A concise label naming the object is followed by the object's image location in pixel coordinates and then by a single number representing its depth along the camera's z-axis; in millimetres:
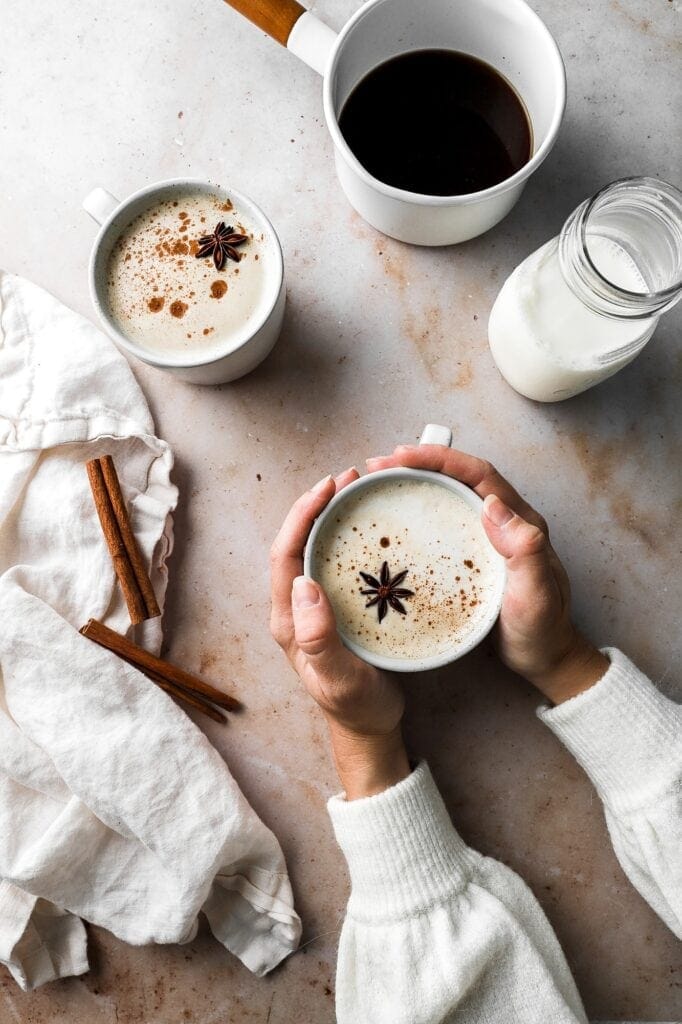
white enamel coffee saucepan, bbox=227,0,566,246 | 917
